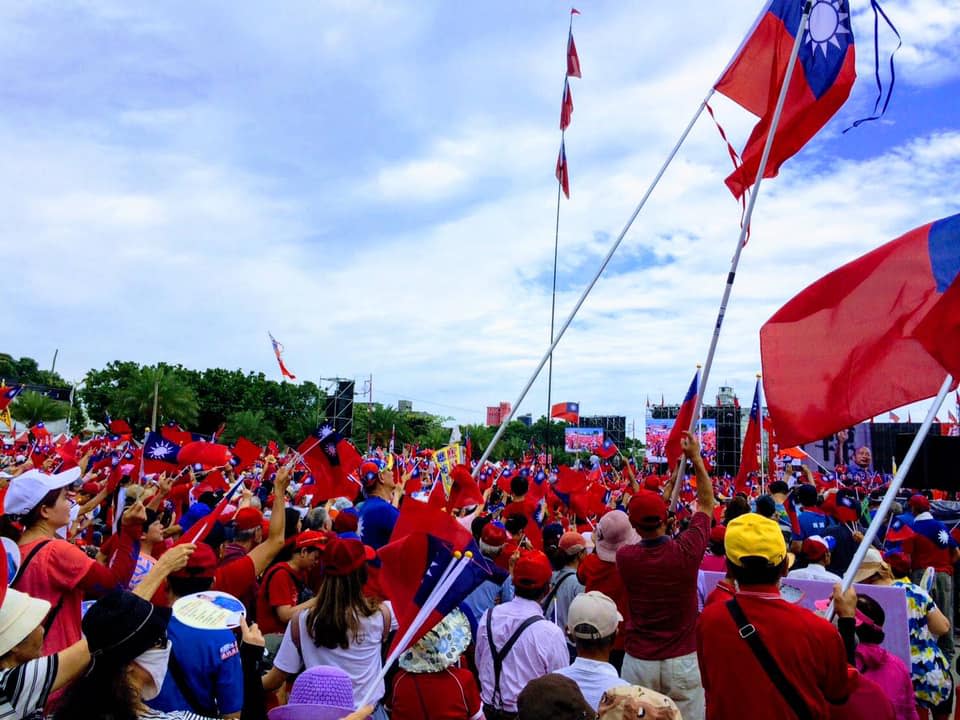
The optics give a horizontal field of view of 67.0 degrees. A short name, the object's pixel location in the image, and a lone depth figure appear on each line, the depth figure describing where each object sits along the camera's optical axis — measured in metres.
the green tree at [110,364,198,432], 58.03
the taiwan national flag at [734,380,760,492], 9.88
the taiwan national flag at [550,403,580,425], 52.62
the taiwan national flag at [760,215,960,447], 4.30
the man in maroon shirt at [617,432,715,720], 4.29
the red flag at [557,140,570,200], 12.85
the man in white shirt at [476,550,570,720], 4.21
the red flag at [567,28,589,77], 12.40
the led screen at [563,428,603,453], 91.94
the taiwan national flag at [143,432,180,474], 9.70
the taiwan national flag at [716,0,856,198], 6.02
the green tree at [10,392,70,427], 51.50
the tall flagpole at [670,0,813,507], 5.00
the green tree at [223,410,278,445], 61.69
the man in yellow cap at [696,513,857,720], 2.89
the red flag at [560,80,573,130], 12.59
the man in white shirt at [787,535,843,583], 5.45
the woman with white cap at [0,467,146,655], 3.75
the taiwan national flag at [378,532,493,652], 3.62
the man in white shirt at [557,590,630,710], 3.48
